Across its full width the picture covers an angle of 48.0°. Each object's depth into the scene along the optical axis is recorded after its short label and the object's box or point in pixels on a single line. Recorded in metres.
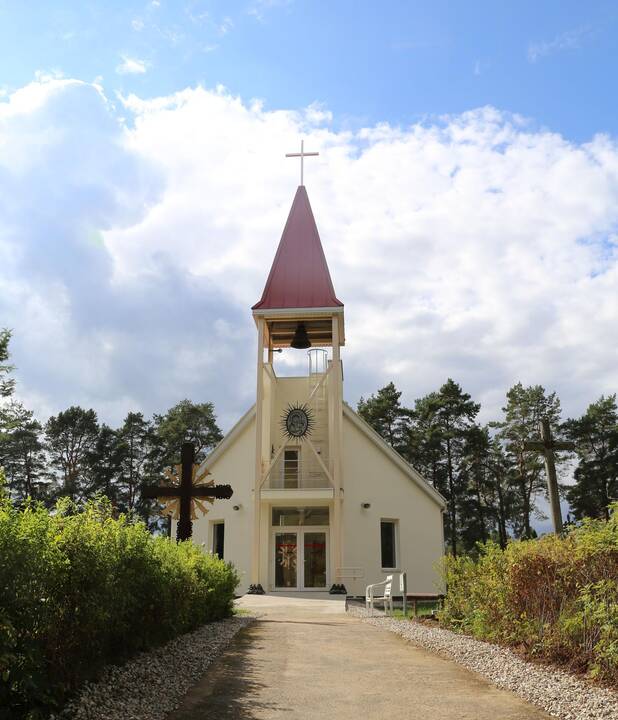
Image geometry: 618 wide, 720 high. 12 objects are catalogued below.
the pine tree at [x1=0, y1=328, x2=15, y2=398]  25.19
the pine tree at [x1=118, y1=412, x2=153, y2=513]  50.09
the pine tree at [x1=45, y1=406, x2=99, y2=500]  50.00
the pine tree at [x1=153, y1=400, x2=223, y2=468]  49.75
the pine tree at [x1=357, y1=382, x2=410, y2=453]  49.28
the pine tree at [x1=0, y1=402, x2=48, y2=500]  47.91
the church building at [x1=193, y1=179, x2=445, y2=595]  23.55
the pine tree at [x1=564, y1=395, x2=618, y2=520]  44.12
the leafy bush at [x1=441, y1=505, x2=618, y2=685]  6.61
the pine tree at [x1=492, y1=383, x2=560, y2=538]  46.47
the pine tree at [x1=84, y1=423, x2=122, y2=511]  49.66
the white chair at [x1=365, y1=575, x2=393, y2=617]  15.74
